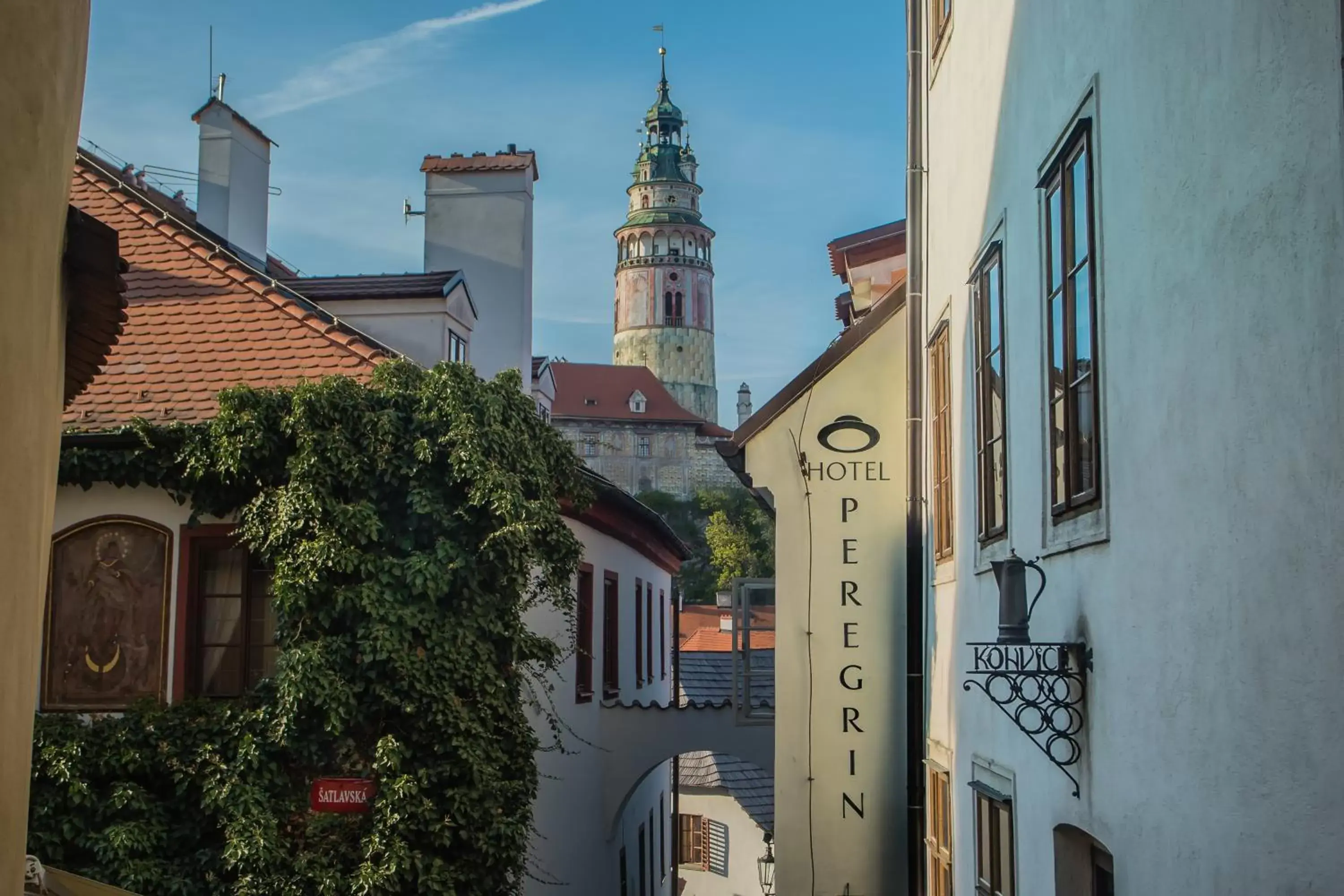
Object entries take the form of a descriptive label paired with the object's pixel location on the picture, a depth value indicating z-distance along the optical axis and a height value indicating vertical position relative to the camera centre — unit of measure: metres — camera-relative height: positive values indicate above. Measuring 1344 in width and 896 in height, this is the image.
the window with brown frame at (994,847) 8.09 -1.01
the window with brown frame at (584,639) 17.64 +0.11
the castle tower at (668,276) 148.00 +34.49
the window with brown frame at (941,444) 10.57 +1.41
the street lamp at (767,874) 22.75 -3.38
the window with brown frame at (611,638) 19.86 +0.15
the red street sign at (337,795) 11.98 -1.10
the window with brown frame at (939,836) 10.46 -1.22
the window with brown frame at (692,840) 39.66 -4.68
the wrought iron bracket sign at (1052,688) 6.38 -0.13
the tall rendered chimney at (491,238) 19.17 +4.89
